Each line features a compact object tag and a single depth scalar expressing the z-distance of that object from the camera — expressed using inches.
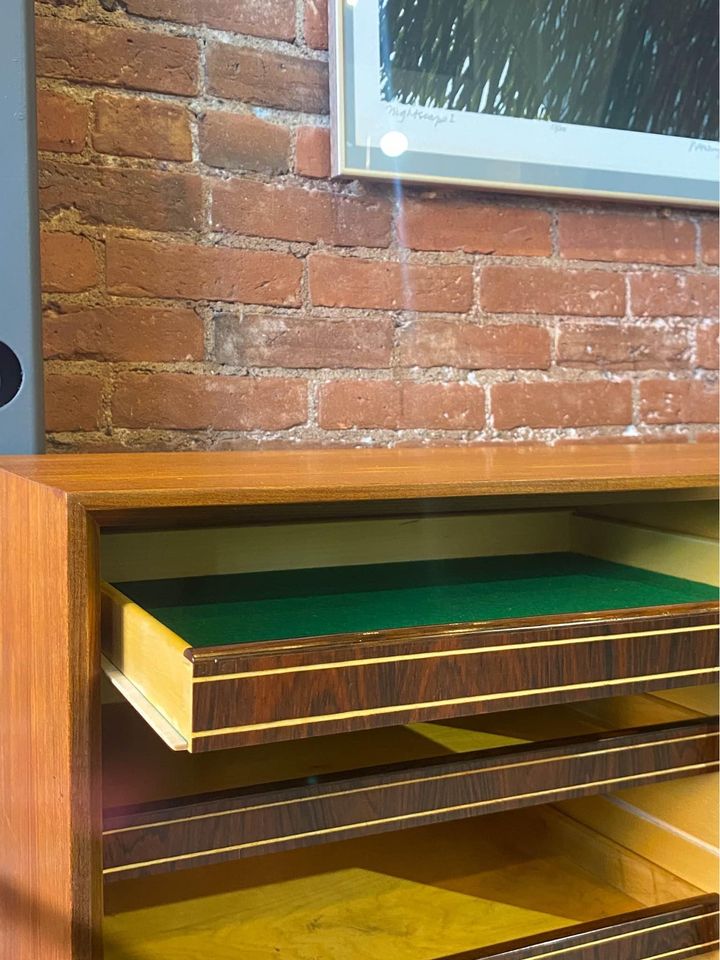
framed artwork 46.5
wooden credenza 24.5
